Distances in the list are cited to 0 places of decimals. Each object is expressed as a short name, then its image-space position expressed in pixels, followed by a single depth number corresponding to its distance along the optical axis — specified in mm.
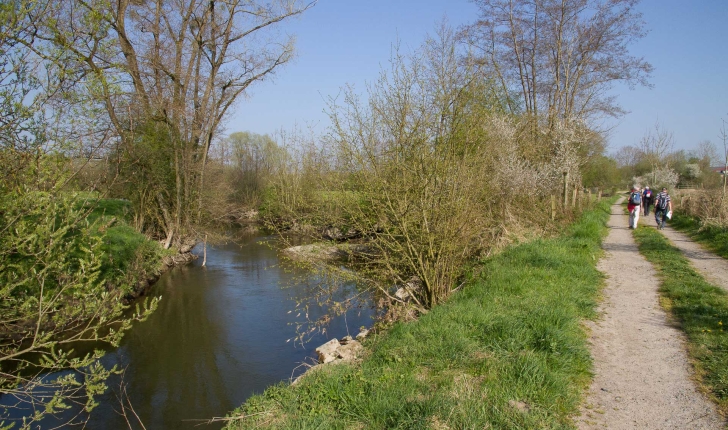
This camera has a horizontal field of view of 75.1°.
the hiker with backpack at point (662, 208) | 17109
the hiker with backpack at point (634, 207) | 17725
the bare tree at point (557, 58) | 18406
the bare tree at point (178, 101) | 18703
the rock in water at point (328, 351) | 8269
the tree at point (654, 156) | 25425
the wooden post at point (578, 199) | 22206
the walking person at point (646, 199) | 22312
